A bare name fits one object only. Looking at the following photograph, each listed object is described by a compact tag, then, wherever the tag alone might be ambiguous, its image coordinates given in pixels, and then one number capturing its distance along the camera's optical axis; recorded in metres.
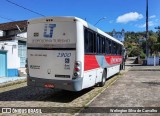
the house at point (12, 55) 11.38
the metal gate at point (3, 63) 11.23
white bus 5.32
